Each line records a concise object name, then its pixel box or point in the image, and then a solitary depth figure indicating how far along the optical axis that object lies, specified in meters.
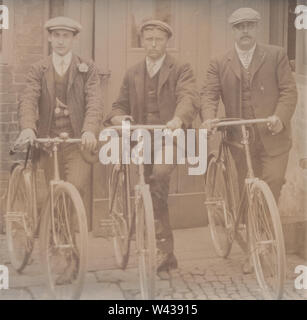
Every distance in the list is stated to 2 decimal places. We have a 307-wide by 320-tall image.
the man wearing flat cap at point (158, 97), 5.56
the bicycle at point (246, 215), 5.29
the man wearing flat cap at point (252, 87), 5.64
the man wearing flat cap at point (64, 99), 5.55
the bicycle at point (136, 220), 5.26
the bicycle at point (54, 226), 5.33
